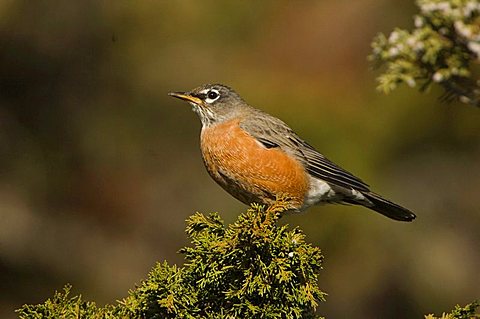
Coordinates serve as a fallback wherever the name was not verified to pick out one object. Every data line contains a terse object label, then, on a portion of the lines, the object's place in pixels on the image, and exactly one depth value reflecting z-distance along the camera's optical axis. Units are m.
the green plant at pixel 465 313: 5.54
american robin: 8.70
